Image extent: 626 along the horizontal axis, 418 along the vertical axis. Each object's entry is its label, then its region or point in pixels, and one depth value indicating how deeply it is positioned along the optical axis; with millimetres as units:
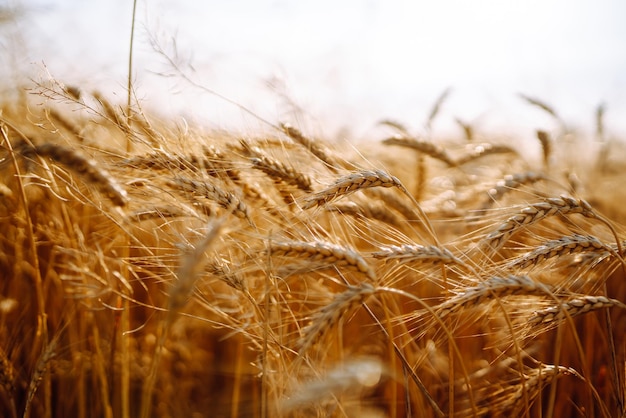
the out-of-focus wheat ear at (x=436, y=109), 1665
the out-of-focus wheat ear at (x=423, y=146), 1295
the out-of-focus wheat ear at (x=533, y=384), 907
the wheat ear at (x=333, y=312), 785
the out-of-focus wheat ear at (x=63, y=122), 1141
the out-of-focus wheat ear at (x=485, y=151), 1534
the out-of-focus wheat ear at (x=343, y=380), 681
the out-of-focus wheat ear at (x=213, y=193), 860
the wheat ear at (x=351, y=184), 878
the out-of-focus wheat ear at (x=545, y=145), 1658
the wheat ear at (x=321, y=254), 819
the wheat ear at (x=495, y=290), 825
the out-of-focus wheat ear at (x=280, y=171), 948
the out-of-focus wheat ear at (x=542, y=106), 1771
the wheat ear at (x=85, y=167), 783
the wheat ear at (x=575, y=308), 879
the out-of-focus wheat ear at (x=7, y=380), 945
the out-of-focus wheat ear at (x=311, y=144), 1048
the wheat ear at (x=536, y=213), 901
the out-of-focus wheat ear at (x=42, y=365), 903
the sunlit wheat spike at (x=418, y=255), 836
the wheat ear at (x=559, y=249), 887
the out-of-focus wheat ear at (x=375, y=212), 983
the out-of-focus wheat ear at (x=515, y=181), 1160
